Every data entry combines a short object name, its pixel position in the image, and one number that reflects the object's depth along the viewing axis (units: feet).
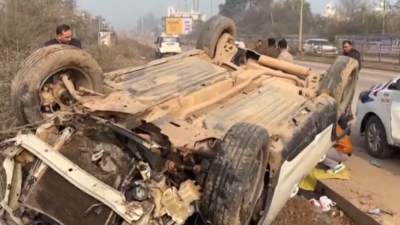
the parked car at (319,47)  115.75
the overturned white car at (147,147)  10.05
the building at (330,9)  322.38
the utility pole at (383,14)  141.75
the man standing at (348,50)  28.40
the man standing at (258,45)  40.45
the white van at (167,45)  113.91
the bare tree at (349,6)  198.18
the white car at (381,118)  23.13
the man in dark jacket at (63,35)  20.02
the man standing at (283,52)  28.68
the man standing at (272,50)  33.53
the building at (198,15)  312.09
